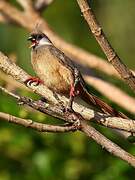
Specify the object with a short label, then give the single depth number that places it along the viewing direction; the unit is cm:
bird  737
